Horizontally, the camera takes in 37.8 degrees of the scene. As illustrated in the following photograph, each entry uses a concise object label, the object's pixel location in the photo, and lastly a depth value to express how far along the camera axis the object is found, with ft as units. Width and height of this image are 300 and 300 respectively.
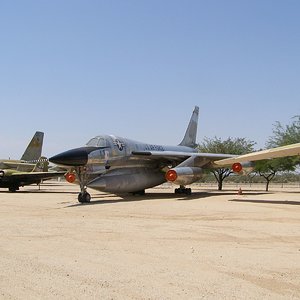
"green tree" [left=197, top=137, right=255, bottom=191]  158.32
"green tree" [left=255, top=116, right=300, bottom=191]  117.80
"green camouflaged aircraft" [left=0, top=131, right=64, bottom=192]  112.27
